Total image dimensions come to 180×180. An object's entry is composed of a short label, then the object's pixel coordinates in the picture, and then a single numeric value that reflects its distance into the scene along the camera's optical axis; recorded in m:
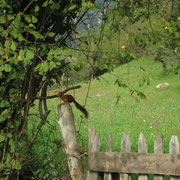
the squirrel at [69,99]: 6.64
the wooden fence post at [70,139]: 6.56
